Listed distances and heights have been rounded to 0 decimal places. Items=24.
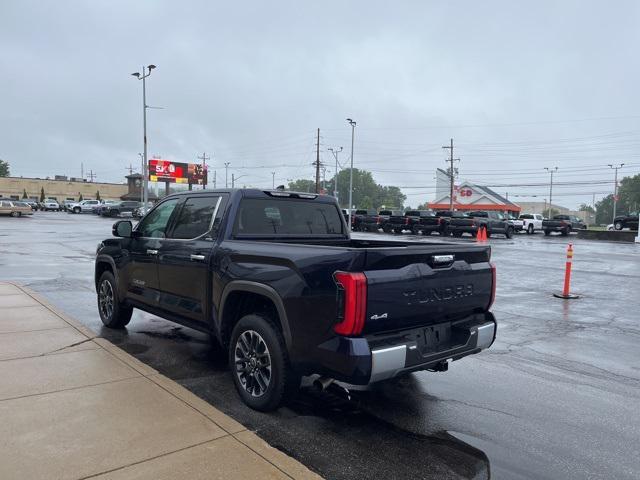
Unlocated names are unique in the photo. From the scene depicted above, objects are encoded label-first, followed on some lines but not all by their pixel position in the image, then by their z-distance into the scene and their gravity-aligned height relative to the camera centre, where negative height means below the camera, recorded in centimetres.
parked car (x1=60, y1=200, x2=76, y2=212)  6724 -31
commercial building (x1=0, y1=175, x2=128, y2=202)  9456 +296
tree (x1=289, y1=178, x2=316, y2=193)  14019 +738
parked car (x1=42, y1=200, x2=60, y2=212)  7075 -36
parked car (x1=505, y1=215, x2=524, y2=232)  4376 -85
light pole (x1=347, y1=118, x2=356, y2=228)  4622 +790
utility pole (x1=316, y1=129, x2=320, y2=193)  7019 +770
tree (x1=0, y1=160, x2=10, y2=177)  12288 +819
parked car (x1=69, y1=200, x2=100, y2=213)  6475 -35
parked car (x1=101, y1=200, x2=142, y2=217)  5631 -47
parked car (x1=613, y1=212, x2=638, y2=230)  4409 -38
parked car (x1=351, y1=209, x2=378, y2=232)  3969 -65
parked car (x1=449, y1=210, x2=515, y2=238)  3306 -74
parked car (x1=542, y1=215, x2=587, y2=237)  3962 -80
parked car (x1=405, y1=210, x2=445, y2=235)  3491 -74
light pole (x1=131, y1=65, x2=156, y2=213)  3347 +676
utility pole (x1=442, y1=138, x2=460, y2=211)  7116 +805
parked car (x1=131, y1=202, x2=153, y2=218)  5224 -69
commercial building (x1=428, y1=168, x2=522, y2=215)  8056 +304
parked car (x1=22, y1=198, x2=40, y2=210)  7295 -31
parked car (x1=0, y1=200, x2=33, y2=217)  4684 -52
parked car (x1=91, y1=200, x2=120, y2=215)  6107 -31
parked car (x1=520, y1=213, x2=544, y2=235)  4384 -65
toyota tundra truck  346 -64
